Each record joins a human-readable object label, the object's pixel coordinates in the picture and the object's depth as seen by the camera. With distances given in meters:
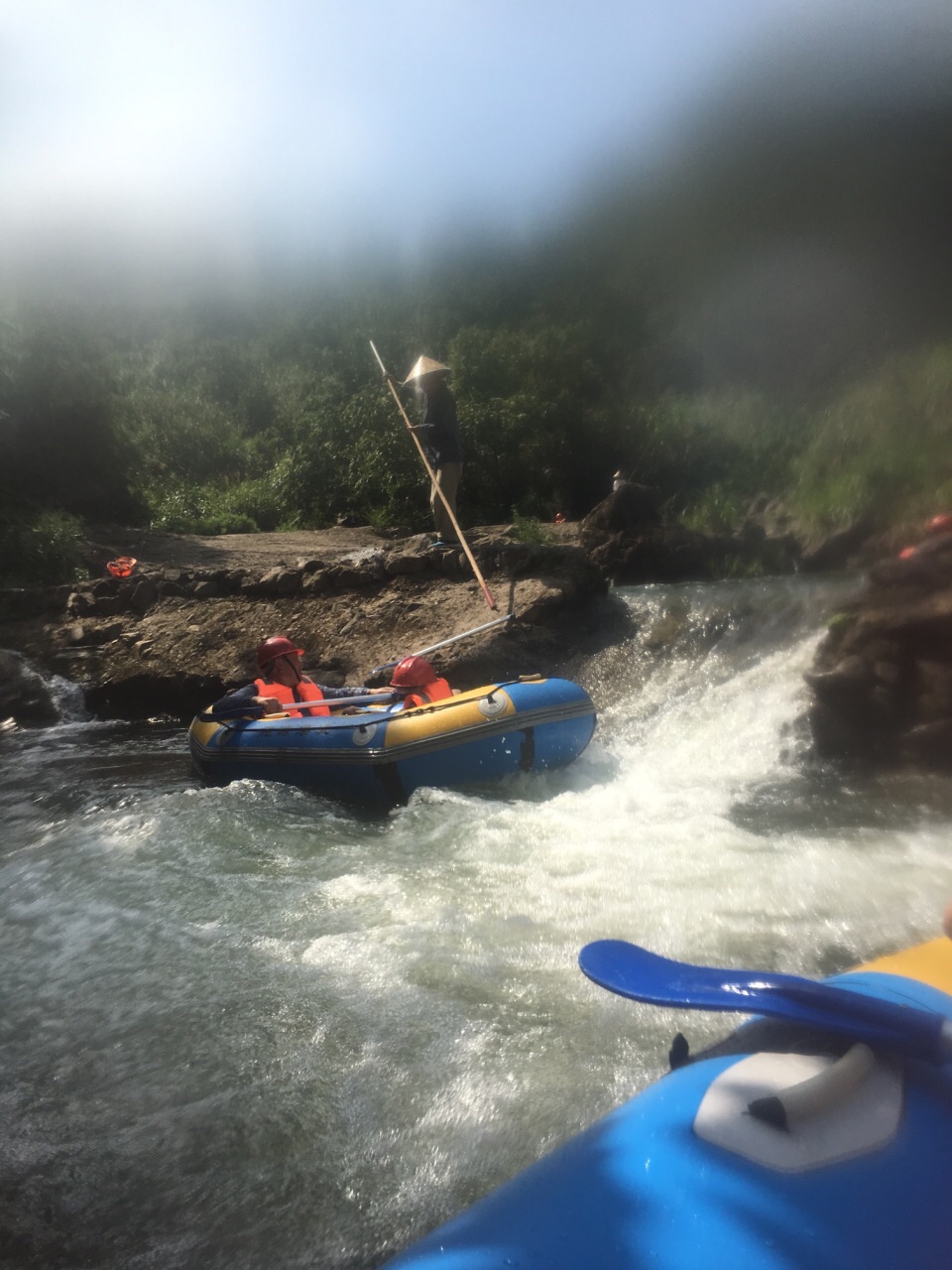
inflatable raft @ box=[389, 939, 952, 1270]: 0.85
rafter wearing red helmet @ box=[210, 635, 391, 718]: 4.71
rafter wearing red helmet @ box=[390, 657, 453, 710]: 4.64
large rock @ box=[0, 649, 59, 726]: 6.73
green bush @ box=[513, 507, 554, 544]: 7.32
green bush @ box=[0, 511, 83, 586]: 8.52
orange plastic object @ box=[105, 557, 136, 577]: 8.12
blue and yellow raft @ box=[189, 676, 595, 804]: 4.12
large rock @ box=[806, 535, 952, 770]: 3.78
